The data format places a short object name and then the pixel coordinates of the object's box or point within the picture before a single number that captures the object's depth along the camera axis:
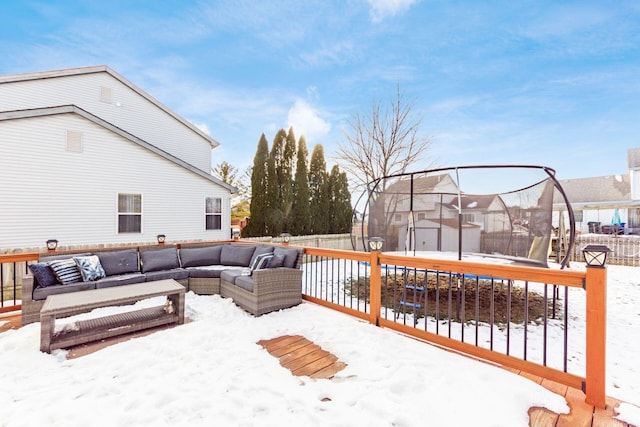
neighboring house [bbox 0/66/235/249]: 6.29
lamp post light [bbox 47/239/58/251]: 4.11
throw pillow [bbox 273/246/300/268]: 4.17
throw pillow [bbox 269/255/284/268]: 4.07
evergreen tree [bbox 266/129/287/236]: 10.30
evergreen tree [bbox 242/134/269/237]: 10.23
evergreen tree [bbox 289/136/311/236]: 10.88
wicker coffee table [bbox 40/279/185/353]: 2.63
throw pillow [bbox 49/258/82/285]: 3.58
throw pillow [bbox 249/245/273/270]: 4.69
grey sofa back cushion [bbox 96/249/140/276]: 4.18
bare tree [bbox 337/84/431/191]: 11.21
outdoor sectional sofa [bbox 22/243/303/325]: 3.52
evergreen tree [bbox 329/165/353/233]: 12.16
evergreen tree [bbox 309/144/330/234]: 11.69
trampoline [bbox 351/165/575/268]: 5.33
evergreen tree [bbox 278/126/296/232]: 10.56
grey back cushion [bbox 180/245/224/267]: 4.97
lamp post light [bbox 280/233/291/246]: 4.88
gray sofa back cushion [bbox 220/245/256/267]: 5.07
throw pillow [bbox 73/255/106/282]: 3.79
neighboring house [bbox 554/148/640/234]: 14.08
